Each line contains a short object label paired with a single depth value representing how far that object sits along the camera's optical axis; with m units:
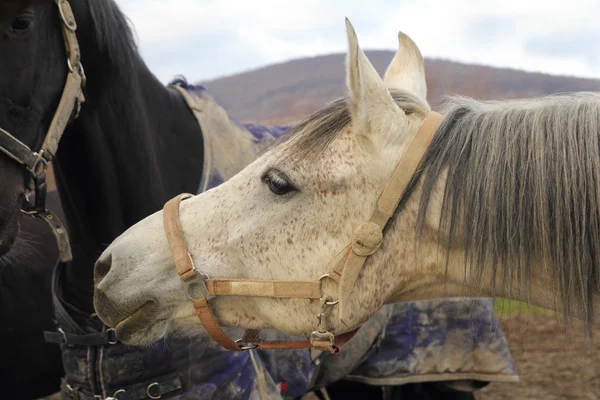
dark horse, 1.87
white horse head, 1.48
